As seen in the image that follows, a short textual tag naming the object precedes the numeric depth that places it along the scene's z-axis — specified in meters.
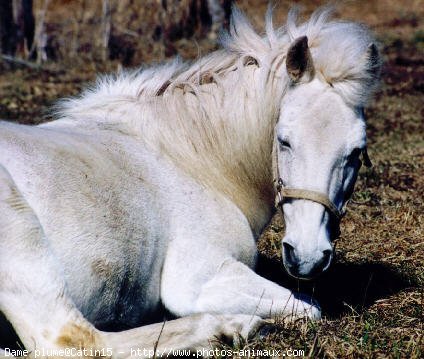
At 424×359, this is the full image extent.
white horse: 6.08
